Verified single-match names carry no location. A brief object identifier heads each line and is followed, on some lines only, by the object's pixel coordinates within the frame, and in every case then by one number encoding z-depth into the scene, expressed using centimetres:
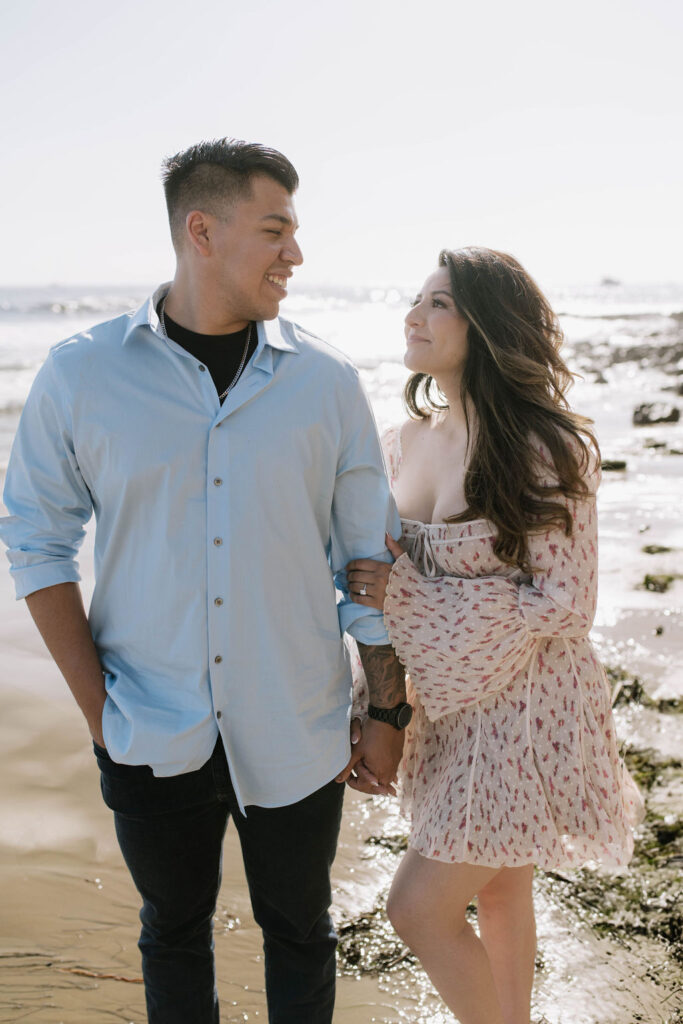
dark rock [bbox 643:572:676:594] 619
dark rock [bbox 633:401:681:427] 1342
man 210
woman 236
